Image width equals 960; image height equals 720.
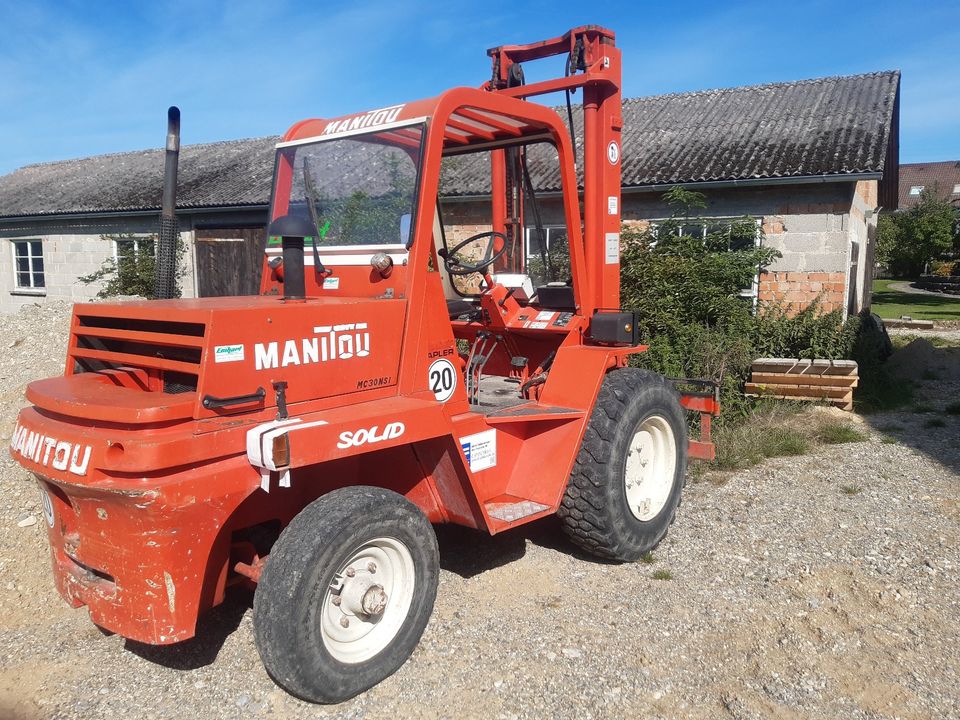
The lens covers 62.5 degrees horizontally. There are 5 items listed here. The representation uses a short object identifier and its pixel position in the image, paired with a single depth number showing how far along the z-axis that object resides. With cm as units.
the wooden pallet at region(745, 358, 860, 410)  905
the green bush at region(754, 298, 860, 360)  991
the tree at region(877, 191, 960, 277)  3850
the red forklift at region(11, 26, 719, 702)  304
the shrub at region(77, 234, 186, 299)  1570
